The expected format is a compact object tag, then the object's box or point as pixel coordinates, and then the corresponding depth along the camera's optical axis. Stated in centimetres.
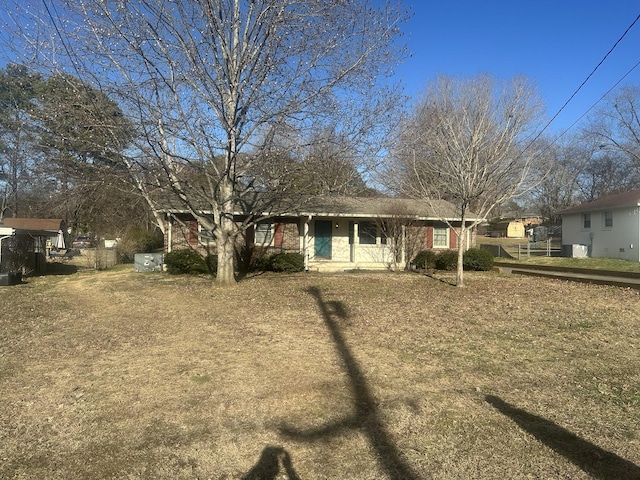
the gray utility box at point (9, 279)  1488
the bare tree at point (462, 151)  1350
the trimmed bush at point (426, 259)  1955
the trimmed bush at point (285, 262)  1767
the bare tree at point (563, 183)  4509
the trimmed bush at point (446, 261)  1952
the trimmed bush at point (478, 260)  1925
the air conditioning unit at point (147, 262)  1869
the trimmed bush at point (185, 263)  1675
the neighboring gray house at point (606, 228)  2331
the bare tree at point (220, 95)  1124
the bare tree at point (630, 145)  3843
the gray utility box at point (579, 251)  2647
